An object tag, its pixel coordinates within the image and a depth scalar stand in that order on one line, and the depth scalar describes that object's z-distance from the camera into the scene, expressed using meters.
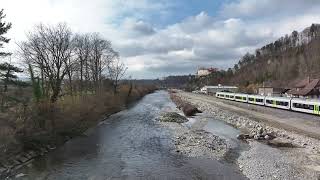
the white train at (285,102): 32.57
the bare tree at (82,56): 41.27
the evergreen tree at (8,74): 24.85
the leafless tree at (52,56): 32.64
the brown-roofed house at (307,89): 53.93
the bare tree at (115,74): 58.33
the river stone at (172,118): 32.50
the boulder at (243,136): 21.65
